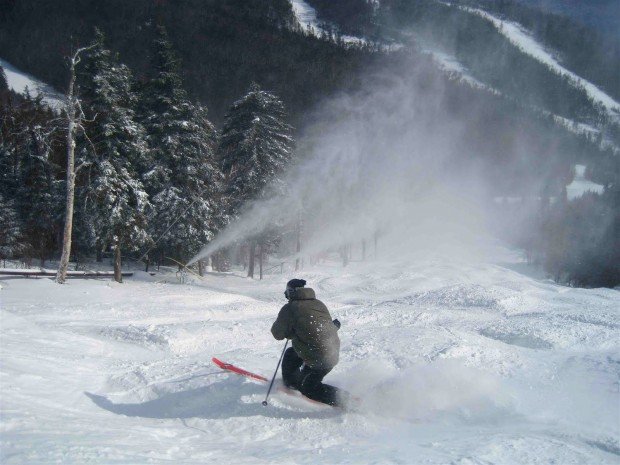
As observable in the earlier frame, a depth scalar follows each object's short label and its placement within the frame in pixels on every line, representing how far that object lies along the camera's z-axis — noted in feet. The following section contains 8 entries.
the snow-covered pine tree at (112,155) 71.05
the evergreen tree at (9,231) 89.61
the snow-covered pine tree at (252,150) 95.09
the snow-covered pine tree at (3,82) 263.94
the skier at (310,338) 18.86
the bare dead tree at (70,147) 61.72
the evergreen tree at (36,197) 97.96
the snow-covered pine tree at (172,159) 82.99
